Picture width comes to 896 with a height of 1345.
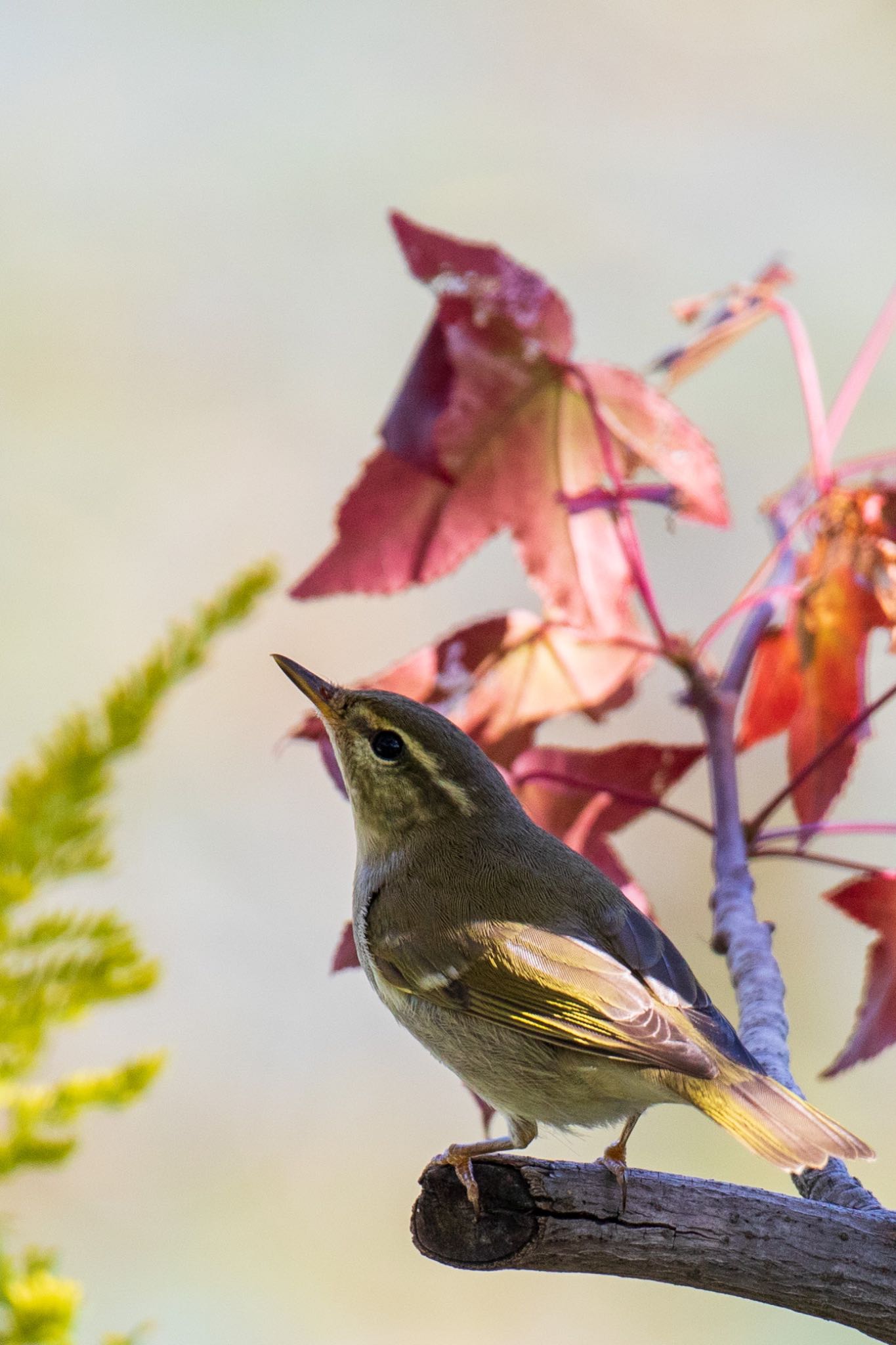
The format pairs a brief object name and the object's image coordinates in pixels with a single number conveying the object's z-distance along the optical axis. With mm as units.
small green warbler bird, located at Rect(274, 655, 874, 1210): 3194
